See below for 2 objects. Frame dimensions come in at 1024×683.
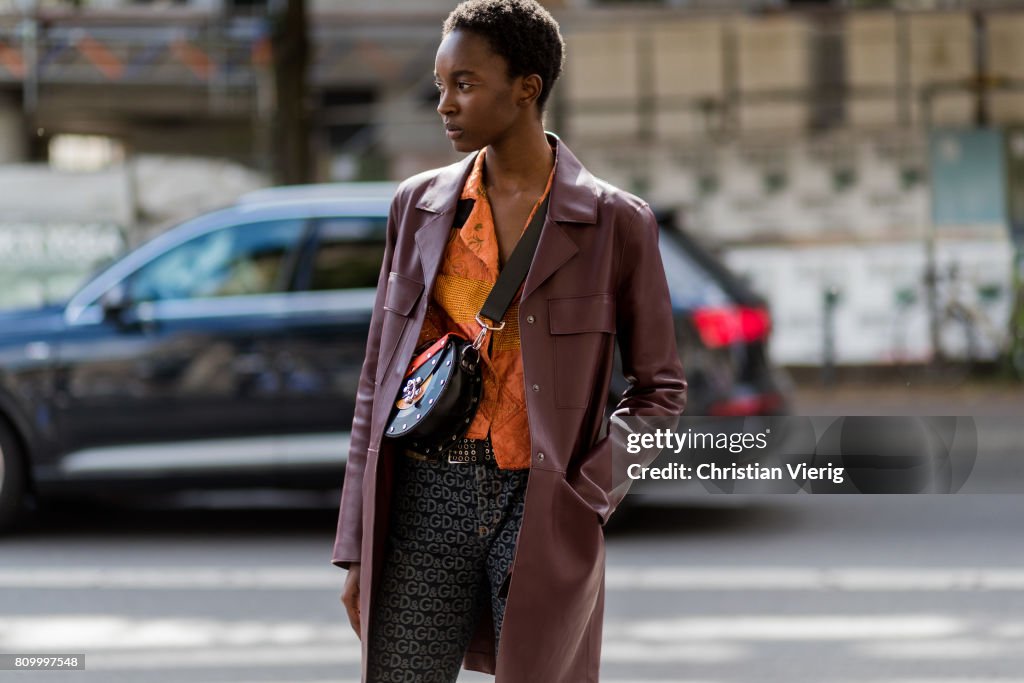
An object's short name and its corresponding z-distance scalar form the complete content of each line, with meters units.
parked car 13.59
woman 4.72
